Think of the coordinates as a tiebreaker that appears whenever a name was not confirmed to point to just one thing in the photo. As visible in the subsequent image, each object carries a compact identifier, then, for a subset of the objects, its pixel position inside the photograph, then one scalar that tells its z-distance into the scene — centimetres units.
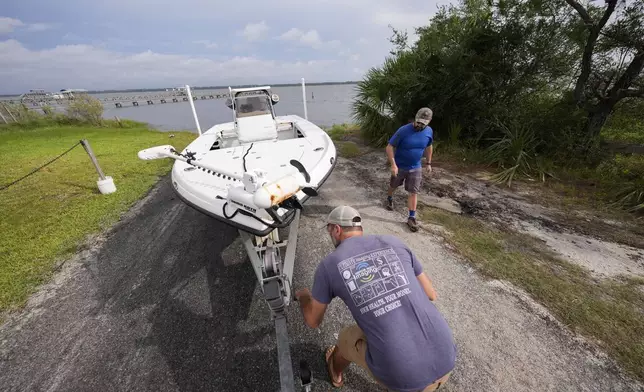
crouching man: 133
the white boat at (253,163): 212
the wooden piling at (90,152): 495
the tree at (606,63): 492
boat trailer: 159
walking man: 358
